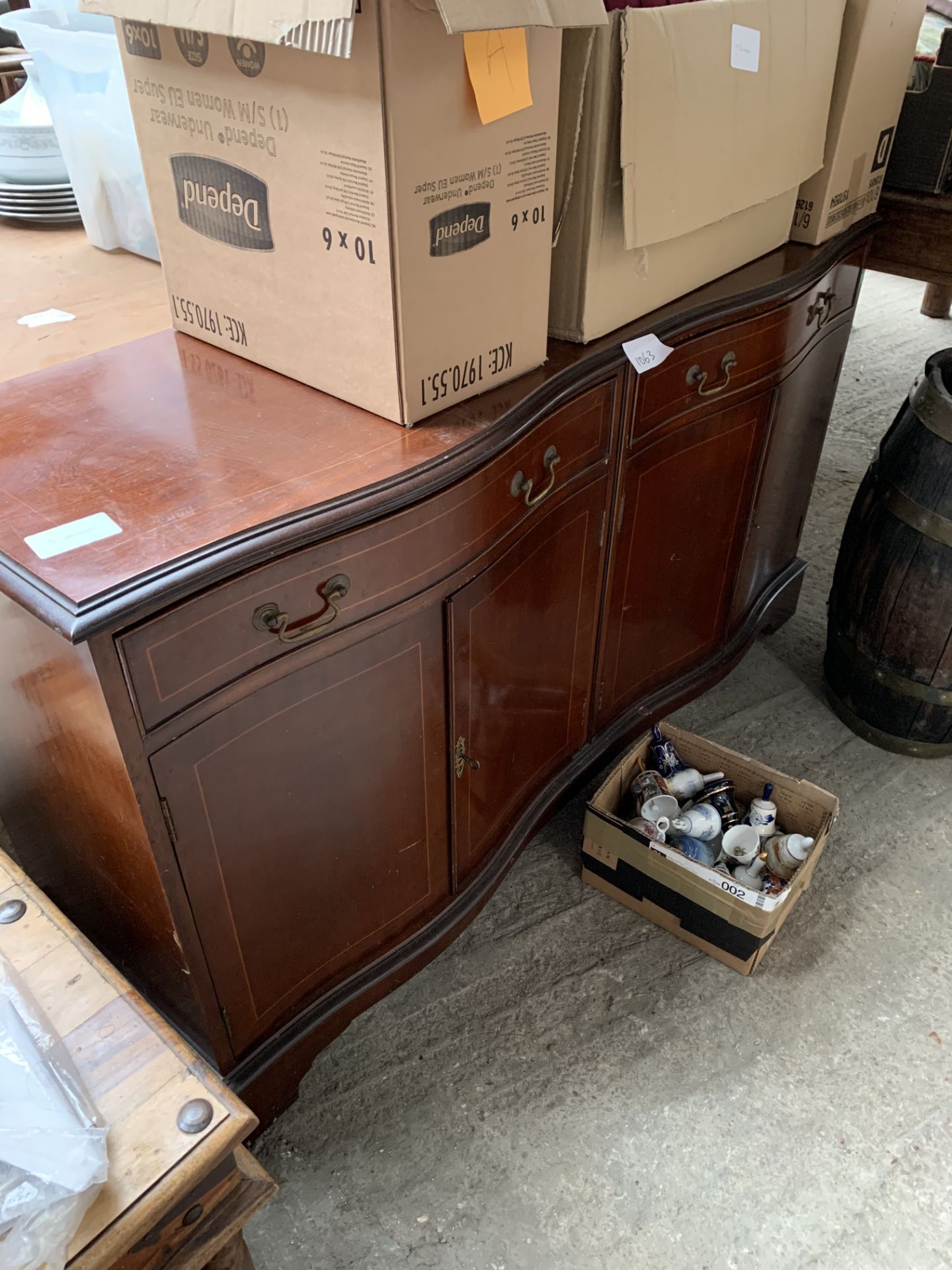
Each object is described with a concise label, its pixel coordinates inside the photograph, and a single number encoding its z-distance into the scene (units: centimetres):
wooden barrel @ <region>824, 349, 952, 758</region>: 164
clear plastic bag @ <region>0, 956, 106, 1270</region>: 70
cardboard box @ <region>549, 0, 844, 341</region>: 108
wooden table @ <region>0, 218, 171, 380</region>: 122
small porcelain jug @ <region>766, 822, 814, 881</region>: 148
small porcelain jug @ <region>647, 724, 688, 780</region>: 162
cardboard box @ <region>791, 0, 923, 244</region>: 143
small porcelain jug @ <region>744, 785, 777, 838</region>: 155
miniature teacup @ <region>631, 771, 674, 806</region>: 156
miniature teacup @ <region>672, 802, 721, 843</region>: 152
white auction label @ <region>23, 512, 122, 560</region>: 82
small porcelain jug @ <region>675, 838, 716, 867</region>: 151
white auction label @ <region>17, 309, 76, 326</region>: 129
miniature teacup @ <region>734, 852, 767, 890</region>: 150
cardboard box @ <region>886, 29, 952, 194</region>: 165
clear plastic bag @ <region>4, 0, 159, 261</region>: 127
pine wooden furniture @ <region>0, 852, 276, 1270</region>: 75
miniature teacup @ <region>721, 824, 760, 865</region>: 152
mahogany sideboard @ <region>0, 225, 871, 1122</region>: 87
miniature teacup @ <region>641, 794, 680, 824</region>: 154
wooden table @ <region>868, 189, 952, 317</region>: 173
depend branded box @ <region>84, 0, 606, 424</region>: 84
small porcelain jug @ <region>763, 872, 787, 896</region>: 144
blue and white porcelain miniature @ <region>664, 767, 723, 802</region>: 160
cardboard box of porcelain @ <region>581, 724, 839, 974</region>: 141
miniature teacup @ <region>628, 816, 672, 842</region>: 148
